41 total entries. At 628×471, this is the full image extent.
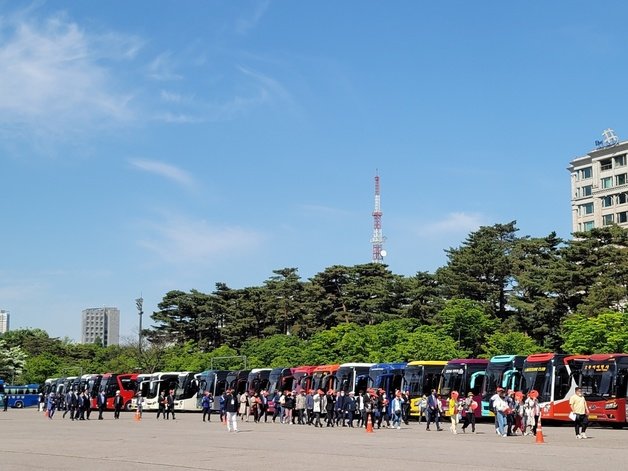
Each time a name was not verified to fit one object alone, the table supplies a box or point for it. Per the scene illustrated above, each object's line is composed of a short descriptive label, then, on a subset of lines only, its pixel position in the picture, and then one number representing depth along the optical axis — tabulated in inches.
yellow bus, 1663.4
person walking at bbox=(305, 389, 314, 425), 1527.8
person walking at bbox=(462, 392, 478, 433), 1227.4
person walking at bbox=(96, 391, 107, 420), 1846.7
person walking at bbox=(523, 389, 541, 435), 1073.5
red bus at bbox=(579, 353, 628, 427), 1304.1
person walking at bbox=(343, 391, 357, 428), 1445.6
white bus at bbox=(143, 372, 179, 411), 2406.5
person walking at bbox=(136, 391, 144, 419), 1808.6
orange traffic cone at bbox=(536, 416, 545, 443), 972.6
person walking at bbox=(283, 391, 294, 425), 1571.1
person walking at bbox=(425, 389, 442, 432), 1312.7
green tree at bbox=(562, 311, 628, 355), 2053.4
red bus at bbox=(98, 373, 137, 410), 2501.2
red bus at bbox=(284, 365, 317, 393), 1990.7
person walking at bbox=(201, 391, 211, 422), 1758.1
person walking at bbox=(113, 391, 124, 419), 1947.8
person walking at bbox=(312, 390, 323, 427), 1451.8
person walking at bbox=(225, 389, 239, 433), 1273.4
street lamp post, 3390.7
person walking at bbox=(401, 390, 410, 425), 1533.0
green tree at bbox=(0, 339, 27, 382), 4355.3
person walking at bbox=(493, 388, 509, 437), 1107.9
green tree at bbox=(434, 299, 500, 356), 2664.9
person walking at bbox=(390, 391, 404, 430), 1359.5
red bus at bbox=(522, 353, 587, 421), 1406.3
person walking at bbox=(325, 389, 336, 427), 1459.2
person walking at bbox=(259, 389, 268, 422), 1623.4
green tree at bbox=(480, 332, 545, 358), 2440.9
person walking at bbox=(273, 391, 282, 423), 1653.5
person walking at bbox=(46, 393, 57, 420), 2105.1
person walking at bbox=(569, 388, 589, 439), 1000.9
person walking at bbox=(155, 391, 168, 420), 1891.0
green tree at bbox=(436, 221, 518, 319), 3038.9
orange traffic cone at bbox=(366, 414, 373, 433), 1245.7
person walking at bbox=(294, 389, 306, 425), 1540.1
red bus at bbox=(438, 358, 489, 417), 1587.1
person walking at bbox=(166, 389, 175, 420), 1858.9
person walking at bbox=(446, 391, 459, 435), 1199.6
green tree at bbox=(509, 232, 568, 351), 2684.5
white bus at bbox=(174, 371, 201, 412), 2372.0
